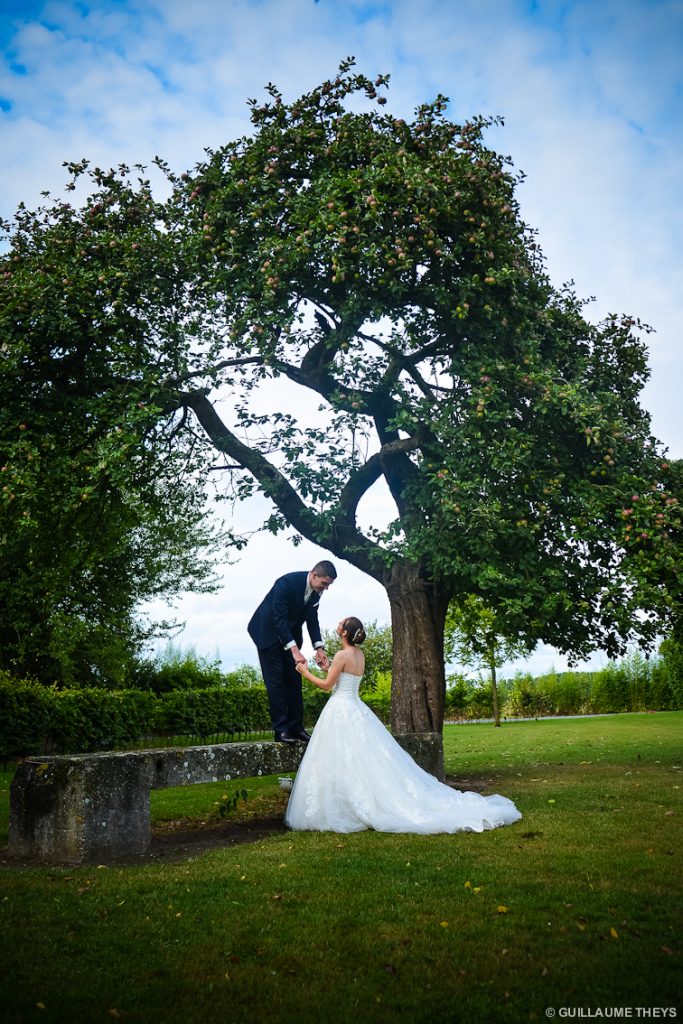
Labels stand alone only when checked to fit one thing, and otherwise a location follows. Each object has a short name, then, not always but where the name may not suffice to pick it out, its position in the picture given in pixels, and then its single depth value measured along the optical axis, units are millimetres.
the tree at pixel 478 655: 33500
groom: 10219
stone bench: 8180
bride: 9133
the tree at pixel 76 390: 13289
